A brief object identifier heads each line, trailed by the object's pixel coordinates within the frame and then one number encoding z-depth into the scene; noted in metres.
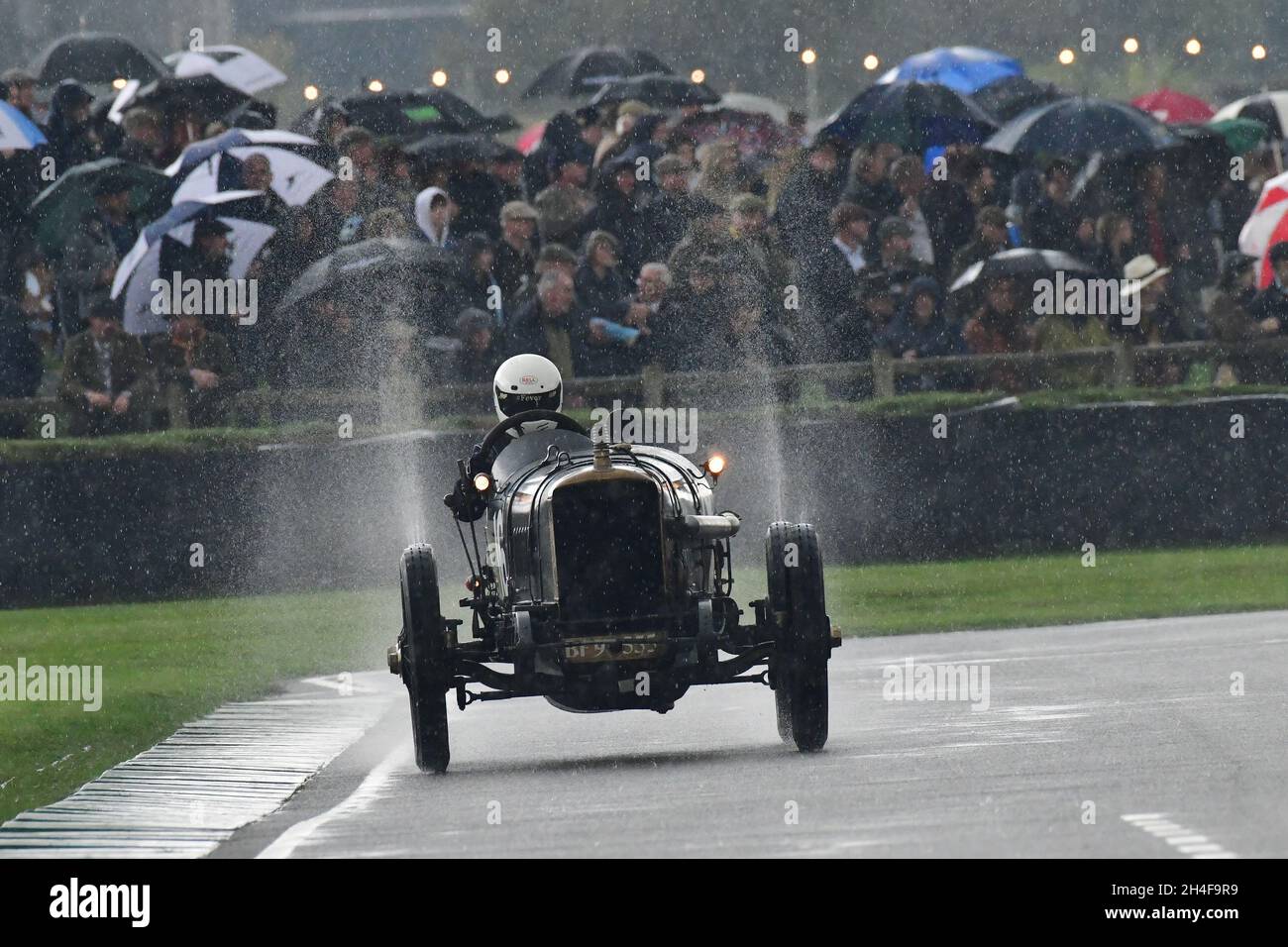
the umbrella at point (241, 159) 24.81
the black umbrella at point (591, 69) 32.12
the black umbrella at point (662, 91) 28.30
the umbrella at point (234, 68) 28.30
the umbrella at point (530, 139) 32.19
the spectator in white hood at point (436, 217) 24.89
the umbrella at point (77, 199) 24.61
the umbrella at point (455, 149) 25.59
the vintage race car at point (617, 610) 12.66
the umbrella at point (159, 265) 24.16
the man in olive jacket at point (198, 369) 24.75
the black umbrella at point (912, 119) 26.77
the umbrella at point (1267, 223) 25.56
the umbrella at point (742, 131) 26.48
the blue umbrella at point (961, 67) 30.97
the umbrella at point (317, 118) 26.86
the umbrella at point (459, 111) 28.41
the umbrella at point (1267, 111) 29.20
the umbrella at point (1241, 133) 28.02
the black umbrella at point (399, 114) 27.80
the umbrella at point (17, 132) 25.19
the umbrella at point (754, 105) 29.38
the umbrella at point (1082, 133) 26.12
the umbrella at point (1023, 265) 24.86
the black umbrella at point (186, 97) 26.78
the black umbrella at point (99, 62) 30.38
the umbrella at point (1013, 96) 28.78
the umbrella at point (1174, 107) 32.66
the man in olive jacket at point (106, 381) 24.23
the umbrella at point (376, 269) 23.98
